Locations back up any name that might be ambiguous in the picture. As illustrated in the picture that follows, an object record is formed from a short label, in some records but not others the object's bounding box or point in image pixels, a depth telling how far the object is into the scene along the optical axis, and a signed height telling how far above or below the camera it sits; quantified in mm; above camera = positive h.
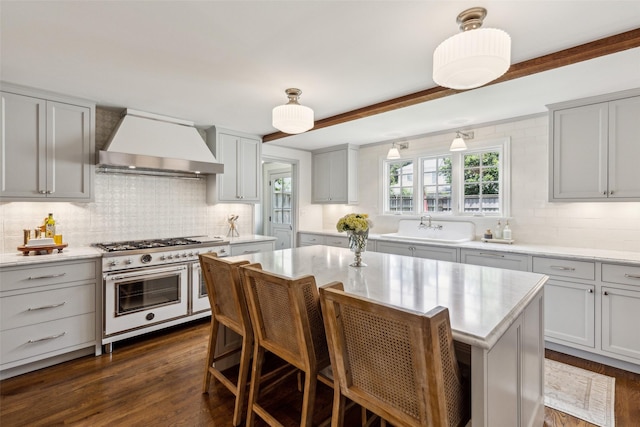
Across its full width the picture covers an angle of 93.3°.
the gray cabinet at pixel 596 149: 2660 +606
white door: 5910 +86
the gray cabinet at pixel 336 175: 5078 +650
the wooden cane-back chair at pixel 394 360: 992 -549
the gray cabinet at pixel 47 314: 2400 -872
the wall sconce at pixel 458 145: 3562 +801
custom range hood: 3039 +707
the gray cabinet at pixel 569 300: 2646 -790
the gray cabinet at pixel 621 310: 2451 -804
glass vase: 2314 -234
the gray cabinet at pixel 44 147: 2621 +595
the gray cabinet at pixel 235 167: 4059 +644
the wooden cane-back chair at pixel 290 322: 1438 -566
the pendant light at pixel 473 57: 1389 +735
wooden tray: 2613 -330
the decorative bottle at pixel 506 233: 3543 -234
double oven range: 2836 -759
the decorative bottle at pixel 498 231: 3680 -227
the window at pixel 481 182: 3840 +412
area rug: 1999 -1322
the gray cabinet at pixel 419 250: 3488 -468
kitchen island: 1115 -431
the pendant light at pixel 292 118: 2346 +739
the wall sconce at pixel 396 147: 4266 +987
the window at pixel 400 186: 4707 +431
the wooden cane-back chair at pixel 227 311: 1848 -662
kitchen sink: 3936 -248
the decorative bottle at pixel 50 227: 2883 -152
